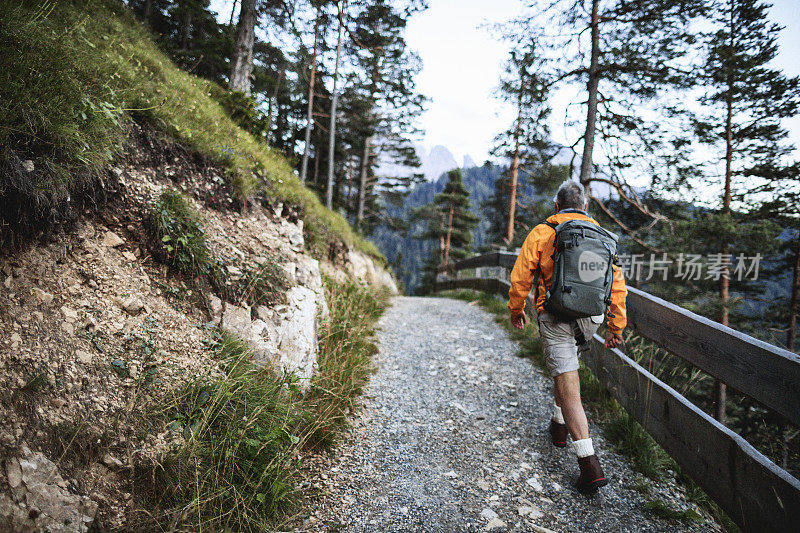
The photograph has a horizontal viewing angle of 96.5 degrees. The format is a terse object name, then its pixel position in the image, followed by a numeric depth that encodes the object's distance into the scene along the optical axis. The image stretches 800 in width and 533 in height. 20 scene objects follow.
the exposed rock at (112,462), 1.86
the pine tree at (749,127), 10.15
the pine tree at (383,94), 13.47
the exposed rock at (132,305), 2.49
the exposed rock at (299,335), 3.35
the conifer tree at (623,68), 6.86
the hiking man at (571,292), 2.60
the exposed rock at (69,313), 2.13
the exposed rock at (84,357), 2.05
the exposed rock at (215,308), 3.01
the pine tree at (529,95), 8.08
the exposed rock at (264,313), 3.36
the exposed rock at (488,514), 2.38
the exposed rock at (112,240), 2.67
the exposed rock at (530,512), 2.40
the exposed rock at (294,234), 4.75
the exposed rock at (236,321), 3.04
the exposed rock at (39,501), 1.49
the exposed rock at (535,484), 2.66
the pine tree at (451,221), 27.56
